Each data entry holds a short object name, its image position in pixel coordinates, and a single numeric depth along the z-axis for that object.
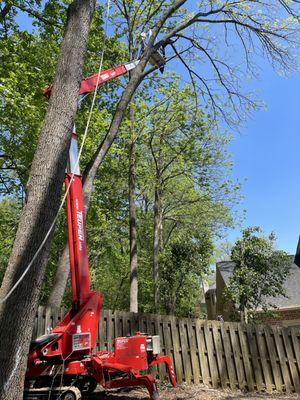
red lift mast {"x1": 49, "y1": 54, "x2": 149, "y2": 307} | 6.91
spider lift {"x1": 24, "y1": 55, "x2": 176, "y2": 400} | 5.09
